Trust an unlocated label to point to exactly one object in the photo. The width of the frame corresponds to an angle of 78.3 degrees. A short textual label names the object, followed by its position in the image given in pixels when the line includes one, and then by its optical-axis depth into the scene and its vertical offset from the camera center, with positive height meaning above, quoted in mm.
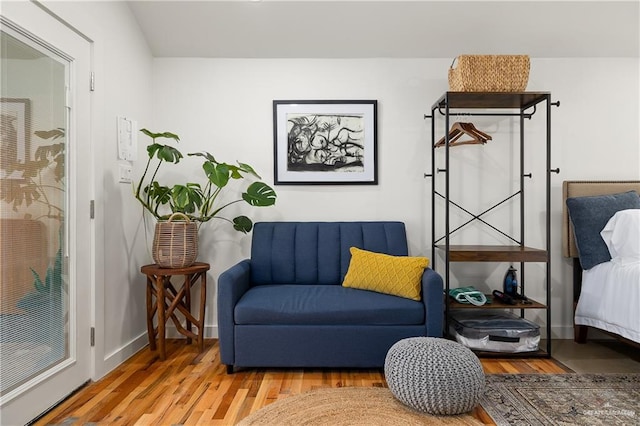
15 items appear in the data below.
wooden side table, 2627 -633
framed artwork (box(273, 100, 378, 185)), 3203 +558
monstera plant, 2664 +119
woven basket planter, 2656 -233
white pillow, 2580 -151
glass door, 1782 -40
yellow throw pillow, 2500 -416
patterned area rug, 1863 -984
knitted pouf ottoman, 1829 -795
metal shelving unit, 2676 +131
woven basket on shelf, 2688 +953
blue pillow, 2793 -54
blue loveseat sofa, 2385 -707
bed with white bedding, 2484 -288
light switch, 2688 +255
